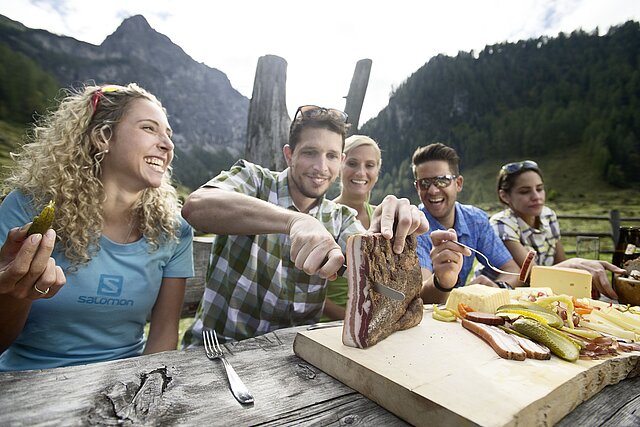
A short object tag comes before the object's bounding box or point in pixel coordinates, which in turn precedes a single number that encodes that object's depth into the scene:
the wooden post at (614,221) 10.48
